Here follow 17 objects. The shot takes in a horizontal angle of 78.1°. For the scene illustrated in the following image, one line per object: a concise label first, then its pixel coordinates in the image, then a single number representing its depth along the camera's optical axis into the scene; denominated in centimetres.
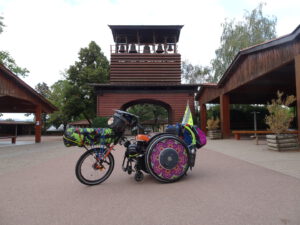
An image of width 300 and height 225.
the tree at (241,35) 2022
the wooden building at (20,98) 1033
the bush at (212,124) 1295
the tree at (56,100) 3365
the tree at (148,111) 3856
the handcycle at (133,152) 309
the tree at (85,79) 2256
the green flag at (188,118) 371
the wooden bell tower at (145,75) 1648
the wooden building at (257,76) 676
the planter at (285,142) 646
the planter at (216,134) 1295
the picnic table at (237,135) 1119
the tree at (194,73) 2733
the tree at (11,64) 2071
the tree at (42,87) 5198
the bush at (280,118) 662
